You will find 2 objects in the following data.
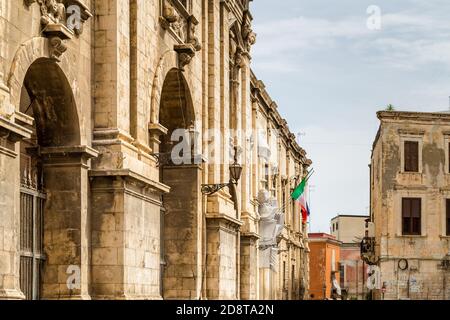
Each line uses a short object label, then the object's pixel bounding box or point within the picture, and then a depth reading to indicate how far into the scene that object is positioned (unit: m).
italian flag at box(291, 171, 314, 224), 60.34
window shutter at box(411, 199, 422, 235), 51.25
